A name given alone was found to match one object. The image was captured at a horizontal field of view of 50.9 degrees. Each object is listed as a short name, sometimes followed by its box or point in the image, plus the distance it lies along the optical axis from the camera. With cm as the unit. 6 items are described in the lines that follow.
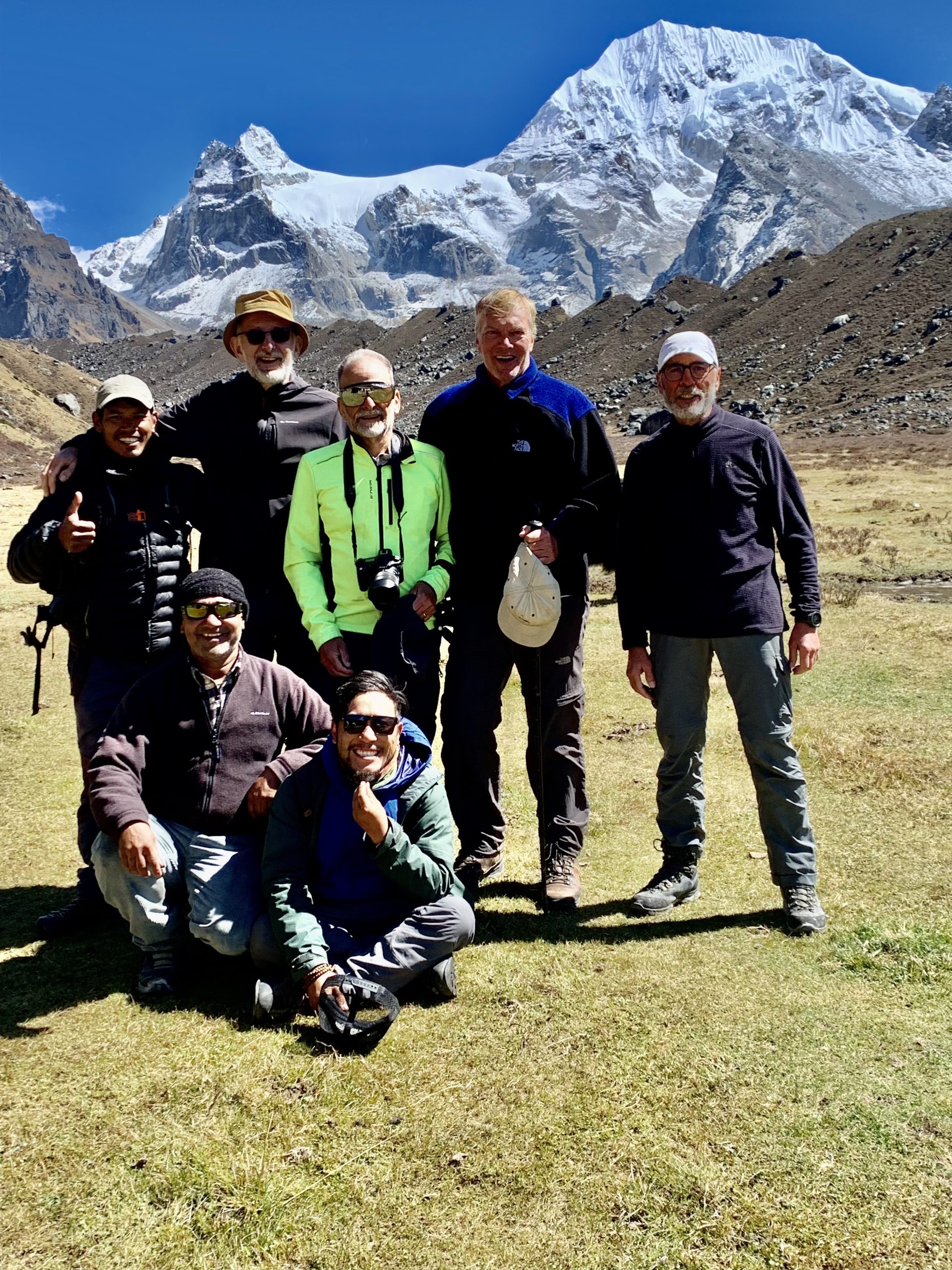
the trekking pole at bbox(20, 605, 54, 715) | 570
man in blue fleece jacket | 561
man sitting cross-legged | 452
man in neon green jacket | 532
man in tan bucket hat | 580
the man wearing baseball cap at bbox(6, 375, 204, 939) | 546
